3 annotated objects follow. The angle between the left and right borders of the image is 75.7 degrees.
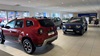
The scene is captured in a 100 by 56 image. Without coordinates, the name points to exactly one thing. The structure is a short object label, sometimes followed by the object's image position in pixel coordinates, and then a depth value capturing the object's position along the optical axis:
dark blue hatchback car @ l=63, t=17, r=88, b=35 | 4.53
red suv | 2.37
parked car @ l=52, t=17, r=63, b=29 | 6.60
